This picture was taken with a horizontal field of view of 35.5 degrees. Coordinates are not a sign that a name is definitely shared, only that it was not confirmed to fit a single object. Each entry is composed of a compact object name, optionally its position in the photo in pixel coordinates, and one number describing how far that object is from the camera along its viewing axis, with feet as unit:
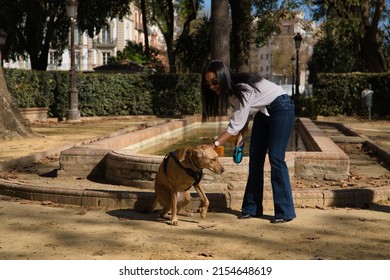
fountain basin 24.20
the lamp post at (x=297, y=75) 102.01
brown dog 17.33
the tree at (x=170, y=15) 122.57
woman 18.06
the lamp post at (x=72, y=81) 74.33
